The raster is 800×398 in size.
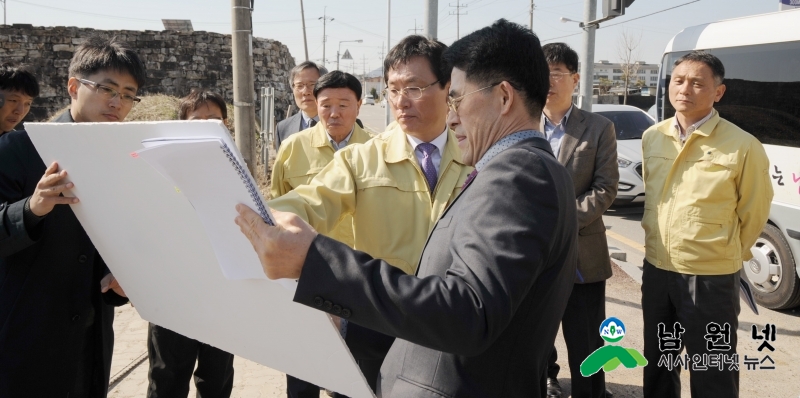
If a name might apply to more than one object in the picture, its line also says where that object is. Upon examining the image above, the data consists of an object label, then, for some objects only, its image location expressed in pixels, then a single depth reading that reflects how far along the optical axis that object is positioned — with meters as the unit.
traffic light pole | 6.59
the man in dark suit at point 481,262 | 1.13
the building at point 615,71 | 93.38
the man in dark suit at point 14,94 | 3.65
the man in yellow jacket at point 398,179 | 2.03
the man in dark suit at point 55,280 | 1.93
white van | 4.89
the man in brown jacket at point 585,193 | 3.20
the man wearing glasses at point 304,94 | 5.04
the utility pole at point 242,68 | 5.30
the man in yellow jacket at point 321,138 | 3.61
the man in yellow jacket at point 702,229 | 2.93
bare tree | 37.12
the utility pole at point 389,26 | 32.28
